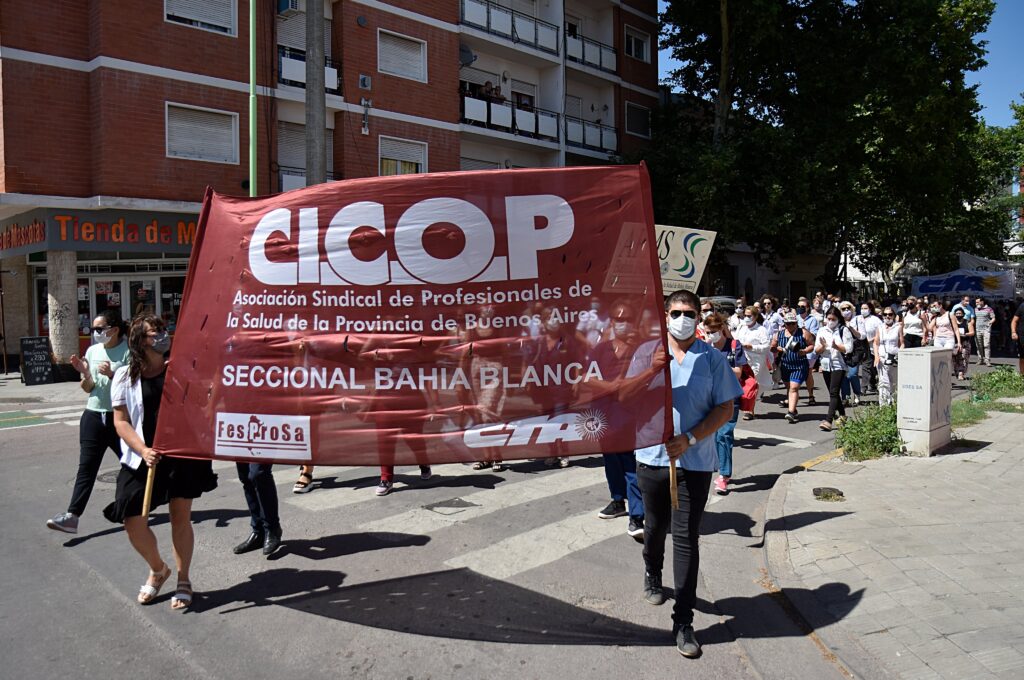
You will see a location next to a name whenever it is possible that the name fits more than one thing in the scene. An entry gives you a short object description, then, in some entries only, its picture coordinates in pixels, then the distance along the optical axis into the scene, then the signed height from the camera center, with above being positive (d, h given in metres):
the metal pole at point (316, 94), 12.41 +3.88
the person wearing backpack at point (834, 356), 9.83 -0.58
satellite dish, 23.64 +8.59
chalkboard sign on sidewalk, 16.45 -1.05
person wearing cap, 10.60 -0.62
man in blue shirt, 3.69 -0.65
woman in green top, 5.68 -0.79
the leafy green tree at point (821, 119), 22.59 +6.49
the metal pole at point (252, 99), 15.63 +4.89
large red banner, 3.67 -0.08
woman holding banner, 4.26 -0.93
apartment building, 16.42 +5.48
